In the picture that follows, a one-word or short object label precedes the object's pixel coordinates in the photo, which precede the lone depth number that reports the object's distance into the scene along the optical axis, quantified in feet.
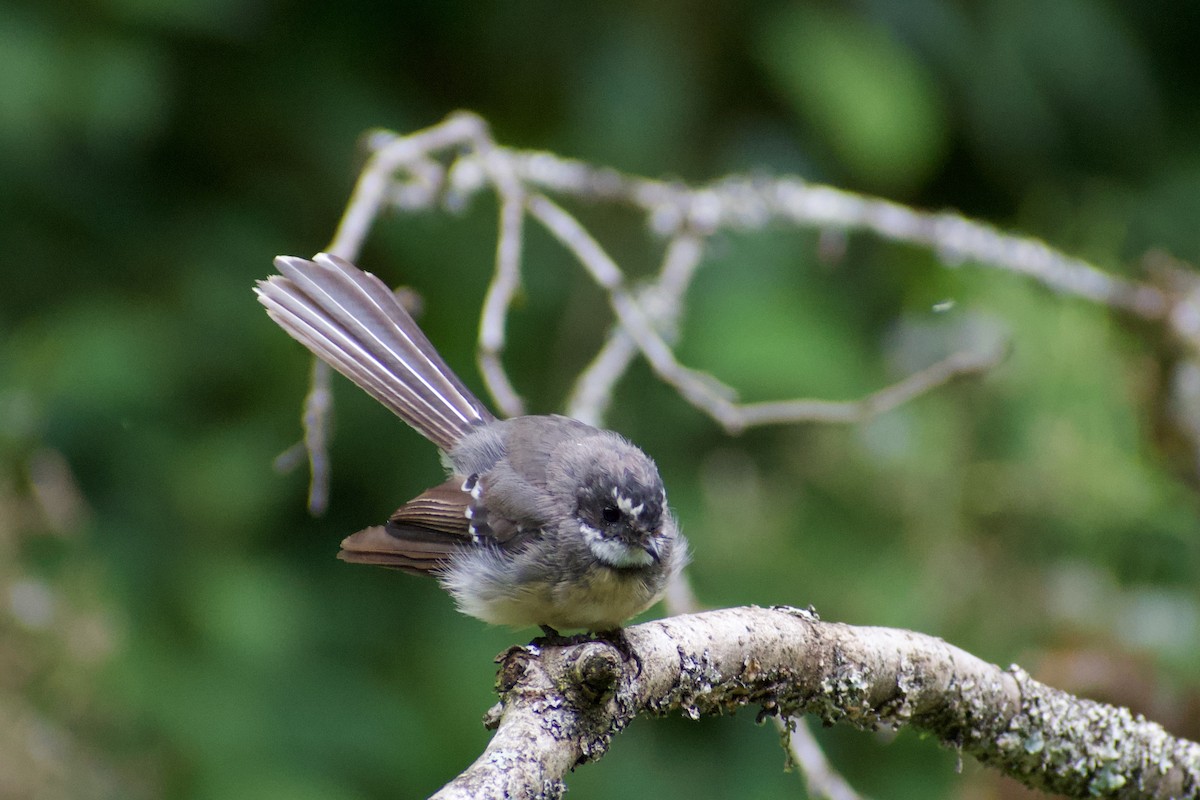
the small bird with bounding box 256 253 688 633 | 18.49
